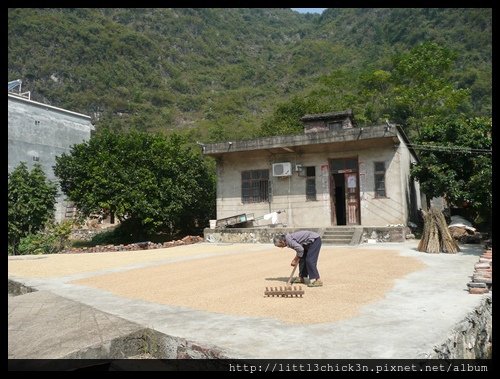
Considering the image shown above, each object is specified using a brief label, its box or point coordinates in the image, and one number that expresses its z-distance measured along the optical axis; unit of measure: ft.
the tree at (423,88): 97.86
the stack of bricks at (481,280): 19.30
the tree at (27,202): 62.85
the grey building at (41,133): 76.59
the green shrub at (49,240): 58.49
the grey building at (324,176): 52.70
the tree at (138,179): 64.34
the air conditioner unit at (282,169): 58.13
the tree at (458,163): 50.78
